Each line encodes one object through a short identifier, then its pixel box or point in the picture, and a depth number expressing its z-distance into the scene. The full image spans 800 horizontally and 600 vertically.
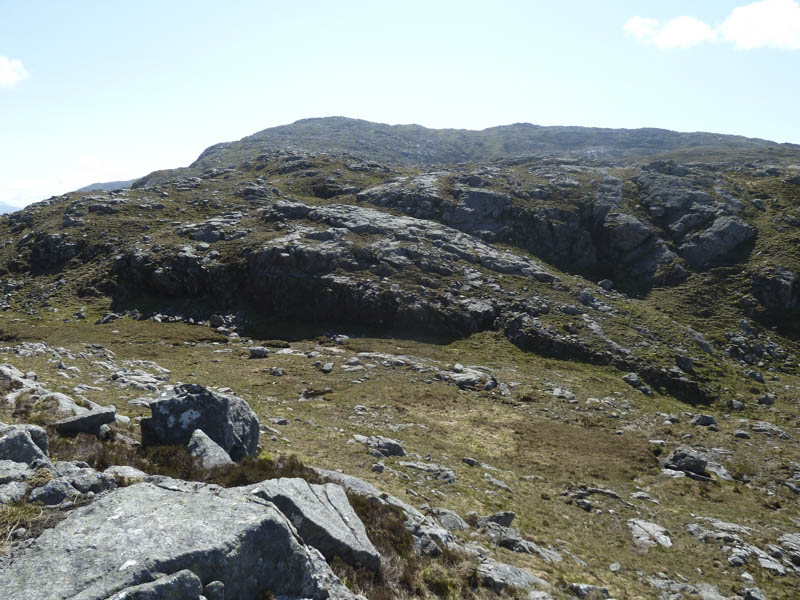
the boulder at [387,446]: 22.27
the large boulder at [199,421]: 14.84
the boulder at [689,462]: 25.33
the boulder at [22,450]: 9.21
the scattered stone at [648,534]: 18.19
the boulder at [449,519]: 15.31
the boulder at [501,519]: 16.56
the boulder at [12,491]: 7.64
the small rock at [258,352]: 43.28
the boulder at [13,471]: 8.27
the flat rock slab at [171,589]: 5.69
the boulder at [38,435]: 10.86
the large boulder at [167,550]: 5.87
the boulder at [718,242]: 65.50
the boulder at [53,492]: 7.88
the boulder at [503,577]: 11.61
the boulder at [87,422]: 13.96
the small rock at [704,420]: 32.31
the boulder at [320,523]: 9.39
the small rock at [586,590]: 12.82
